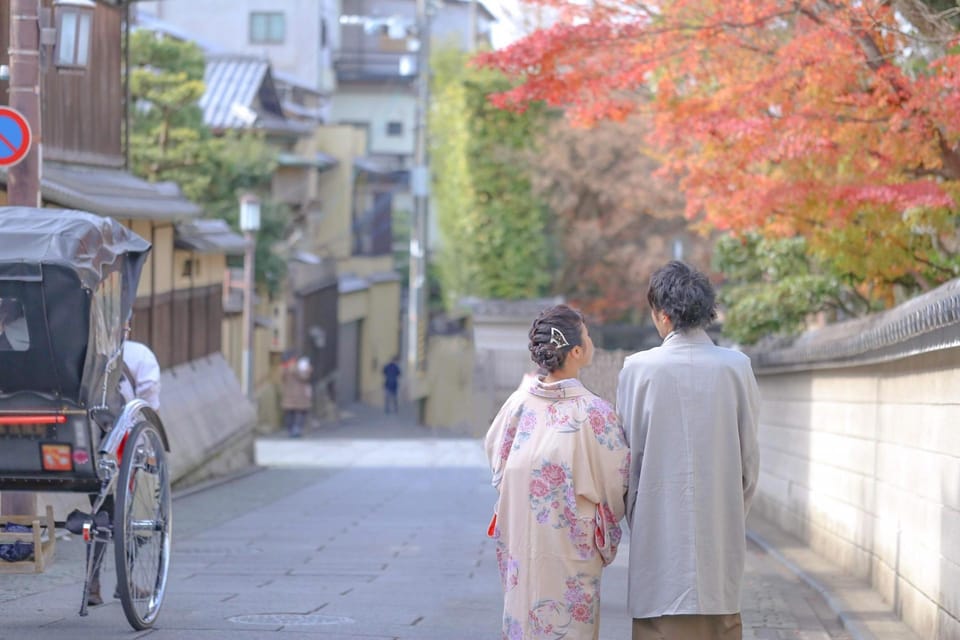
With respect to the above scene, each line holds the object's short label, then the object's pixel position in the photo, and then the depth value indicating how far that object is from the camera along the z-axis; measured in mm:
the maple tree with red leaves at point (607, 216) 32812
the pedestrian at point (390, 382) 43656
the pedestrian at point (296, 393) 32312
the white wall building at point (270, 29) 48688
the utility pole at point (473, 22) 42062
